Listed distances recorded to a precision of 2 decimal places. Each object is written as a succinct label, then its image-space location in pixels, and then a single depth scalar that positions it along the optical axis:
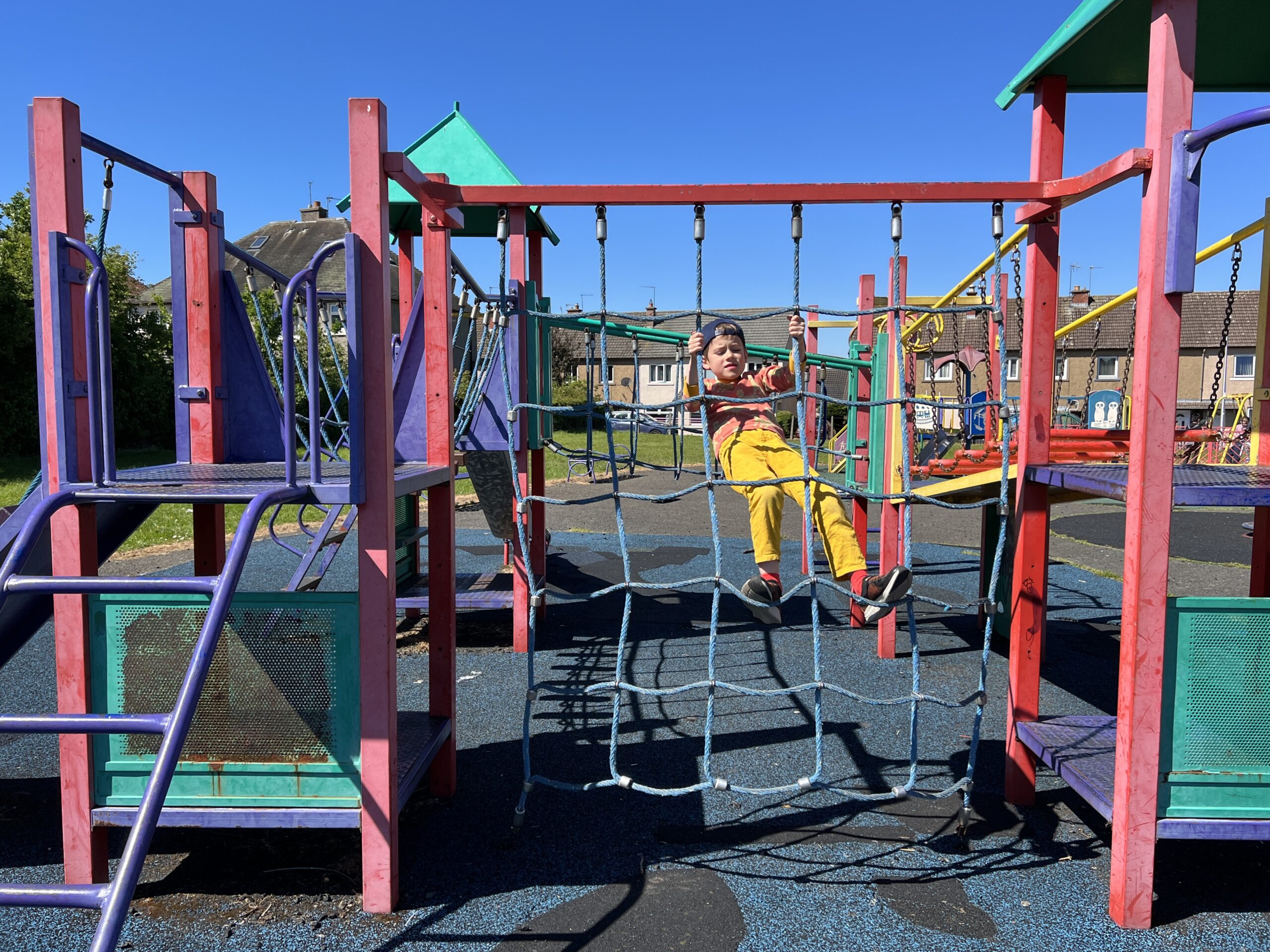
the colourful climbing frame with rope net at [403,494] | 2.16
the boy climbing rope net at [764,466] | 3.10
